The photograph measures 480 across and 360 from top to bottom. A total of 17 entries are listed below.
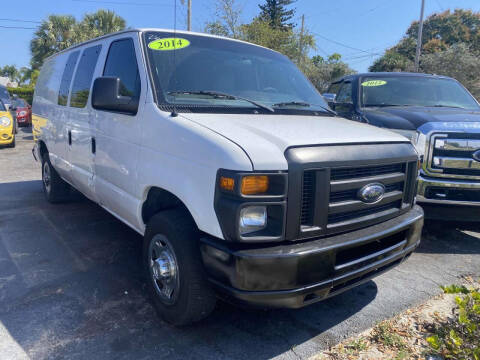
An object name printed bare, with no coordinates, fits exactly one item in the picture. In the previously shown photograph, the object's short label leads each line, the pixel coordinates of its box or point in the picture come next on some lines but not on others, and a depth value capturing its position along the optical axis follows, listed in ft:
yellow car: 35.19
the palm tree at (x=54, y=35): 79.00
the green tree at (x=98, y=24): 76.84
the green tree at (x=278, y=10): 103.40
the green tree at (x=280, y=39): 64.85
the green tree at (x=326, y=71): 91.40
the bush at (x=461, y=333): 7.84
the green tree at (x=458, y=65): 70.13
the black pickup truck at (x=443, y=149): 13.50
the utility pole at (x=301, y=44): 74.84
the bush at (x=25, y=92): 101.78
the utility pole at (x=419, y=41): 66.61
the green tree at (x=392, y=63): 93.18
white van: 7.01
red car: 52.65
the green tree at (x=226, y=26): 62.13
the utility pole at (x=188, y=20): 55.43
